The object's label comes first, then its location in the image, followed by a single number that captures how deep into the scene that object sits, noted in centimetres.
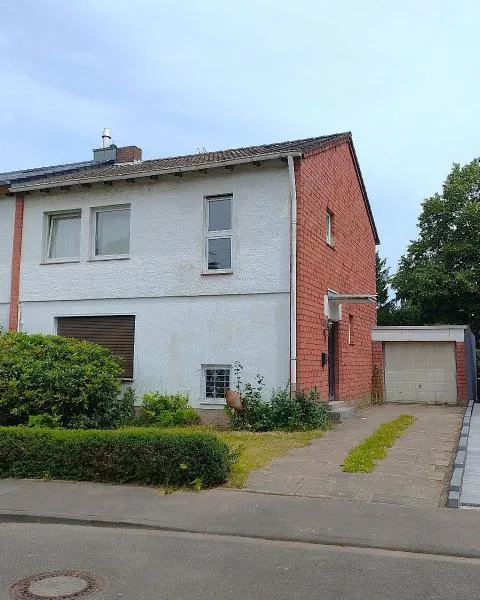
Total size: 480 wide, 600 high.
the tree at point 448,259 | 2664
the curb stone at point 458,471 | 688
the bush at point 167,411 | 1309
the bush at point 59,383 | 1118
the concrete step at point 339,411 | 1395
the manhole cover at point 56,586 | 456
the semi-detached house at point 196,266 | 1332
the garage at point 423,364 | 1961
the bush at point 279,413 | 1230
